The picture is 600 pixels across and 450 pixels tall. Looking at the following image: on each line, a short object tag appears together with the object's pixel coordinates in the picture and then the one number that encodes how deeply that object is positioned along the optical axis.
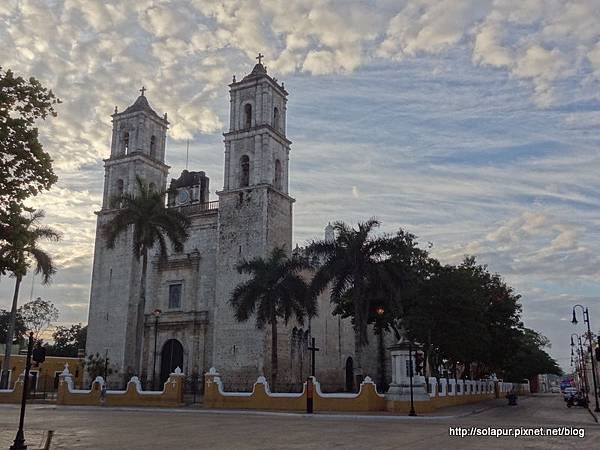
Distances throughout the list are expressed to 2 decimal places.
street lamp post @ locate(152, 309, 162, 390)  37.84
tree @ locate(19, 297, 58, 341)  69.31
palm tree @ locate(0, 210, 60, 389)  12.50
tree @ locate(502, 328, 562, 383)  72.59
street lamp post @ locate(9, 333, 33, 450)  11.32
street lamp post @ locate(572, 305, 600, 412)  33.06
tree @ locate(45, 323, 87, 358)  69.52
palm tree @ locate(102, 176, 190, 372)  32.50
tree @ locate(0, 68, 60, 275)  12.49
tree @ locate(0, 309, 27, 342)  65.81
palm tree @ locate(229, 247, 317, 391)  33.00
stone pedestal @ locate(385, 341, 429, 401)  24.58
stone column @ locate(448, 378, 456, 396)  33.57
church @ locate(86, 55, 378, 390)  39.53
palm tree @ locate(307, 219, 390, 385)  29.12
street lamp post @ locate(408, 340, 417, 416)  22.73
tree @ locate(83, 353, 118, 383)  40.53
